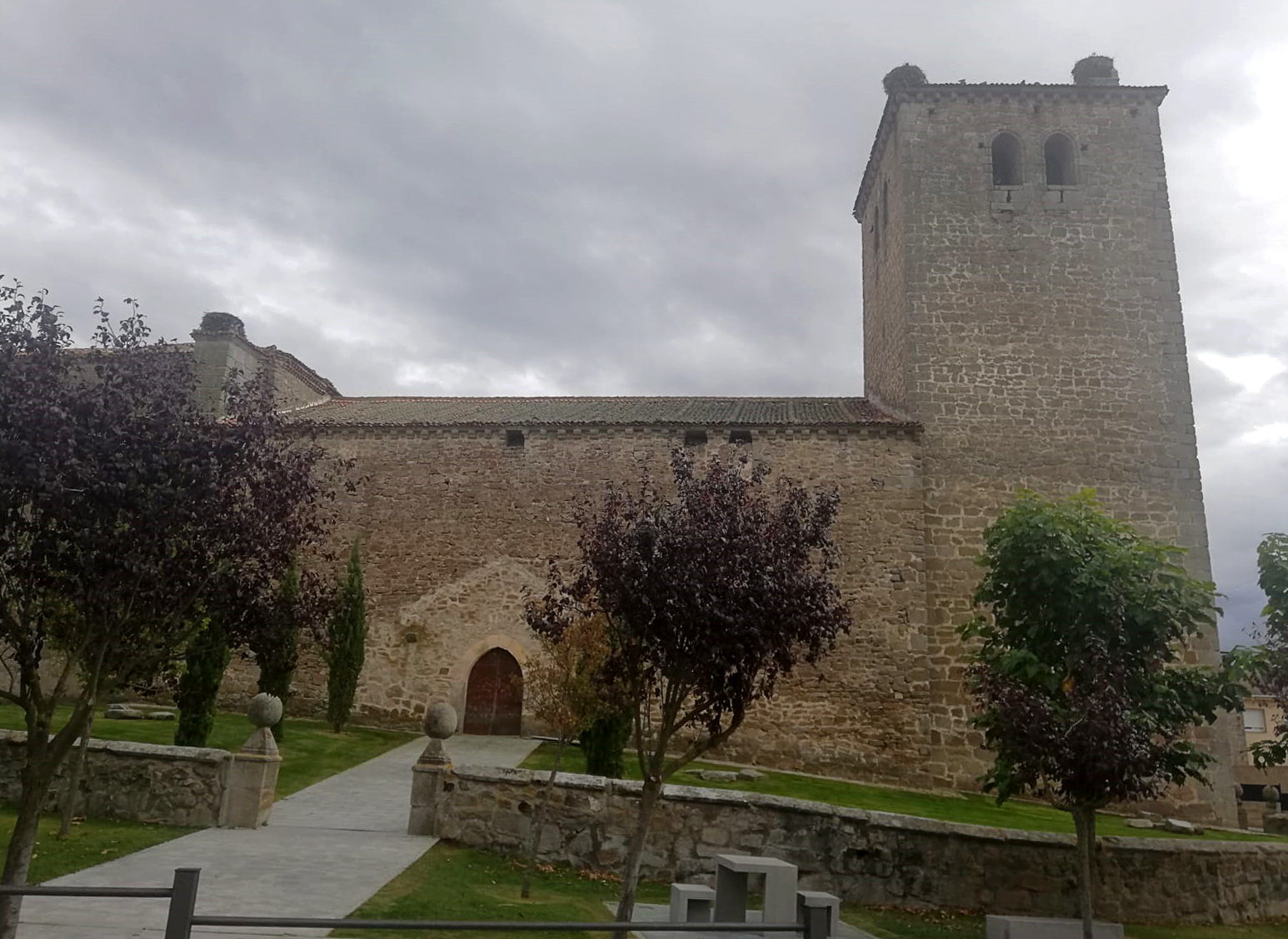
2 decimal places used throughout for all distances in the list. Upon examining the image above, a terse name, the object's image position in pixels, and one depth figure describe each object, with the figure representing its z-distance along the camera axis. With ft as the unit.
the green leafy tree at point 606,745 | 42.65
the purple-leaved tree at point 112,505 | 20.54
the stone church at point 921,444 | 60.29
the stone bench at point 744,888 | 24.07
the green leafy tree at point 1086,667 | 29.09
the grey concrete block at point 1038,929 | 29.30
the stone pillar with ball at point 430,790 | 35.78
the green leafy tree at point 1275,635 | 32.71
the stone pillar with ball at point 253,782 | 34.88
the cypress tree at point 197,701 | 44.11
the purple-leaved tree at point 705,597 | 24.59
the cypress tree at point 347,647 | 60.21
